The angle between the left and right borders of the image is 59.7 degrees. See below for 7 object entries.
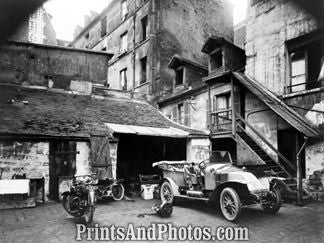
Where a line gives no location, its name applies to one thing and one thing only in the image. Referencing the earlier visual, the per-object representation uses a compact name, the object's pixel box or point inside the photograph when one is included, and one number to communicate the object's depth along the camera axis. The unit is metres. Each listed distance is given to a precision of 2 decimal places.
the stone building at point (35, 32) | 17.80
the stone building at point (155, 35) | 21.20
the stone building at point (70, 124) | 10.51
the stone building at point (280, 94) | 10.61
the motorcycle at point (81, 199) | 6.92
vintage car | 7.33
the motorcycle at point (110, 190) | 10.21
